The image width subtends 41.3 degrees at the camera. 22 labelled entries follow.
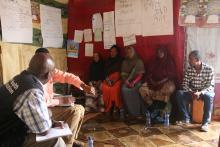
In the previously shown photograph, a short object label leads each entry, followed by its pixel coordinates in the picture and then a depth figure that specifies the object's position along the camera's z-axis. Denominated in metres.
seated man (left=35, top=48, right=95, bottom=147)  2.89
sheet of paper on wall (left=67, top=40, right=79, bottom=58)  6.01
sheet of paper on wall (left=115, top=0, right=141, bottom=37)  5.14
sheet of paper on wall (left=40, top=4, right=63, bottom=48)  5.40
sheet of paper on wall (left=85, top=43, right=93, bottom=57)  5.86
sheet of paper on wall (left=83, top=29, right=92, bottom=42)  5.83
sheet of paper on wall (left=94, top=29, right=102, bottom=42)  5.70
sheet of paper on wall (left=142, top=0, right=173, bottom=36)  4.77
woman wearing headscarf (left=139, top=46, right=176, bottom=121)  4.55
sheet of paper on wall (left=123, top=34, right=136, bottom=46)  5.24
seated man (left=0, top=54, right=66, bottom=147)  2.02
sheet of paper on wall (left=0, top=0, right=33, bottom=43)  4.54
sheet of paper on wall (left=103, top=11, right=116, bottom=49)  5.48
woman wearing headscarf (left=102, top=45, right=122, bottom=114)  4.84
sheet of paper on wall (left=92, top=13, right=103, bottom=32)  5.65
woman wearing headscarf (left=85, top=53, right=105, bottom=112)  5.05
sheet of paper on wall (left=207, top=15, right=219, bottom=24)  4.40
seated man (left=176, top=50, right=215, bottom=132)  4.19
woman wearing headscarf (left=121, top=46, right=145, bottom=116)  4.75
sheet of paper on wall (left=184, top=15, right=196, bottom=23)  4.54
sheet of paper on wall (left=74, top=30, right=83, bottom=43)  5.95
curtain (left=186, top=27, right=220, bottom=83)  4.56
